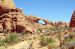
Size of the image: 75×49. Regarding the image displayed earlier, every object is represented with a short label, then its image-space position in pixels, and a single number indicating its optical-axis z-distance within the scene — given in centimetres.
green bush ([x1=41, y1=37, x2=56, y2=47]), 1049
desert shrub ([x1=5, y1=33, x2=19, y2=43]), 1331
